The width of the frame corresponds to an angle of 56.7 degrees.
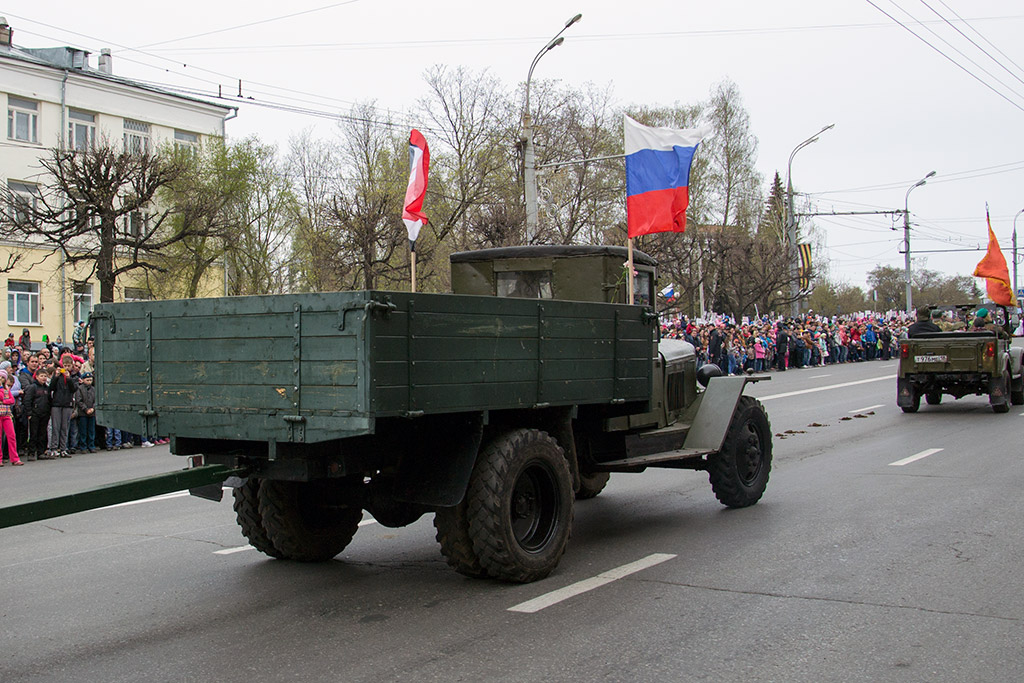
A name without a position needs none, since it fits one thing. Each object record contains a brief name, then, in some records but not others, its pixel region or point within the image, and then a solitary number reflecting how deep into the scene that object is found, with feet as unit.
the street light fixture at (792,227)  146.20
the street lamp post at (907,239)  178.01
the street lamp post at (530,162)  76.07
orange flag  57.98
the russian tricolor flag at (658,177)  28.32
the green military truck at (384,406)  16.61
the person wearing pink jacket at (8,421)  45.52
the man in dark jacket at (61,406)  48.11
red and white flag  36.01
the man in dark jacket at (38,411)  47.44
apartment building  124.88
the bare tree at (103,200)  77.92
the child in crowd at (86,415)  49.55
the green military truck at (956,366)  55.31
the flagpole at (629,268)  24.72
